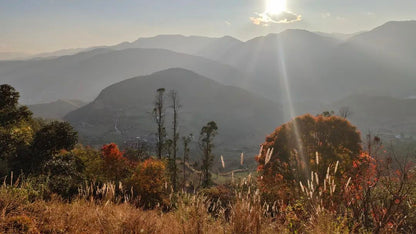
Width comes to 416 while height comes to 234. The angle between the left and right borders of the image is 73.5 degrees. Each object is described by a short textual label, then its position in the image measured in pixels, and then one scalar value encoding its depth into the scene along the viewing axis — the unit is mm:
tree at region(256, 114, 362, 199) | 23438
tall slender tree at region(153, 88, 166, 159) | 38125
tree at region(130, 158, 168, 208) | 18703
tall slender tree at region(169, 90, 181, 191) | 33888
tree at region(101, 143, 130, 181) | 24894
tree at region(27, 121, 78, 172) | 17953
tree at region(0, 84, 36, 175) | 16422
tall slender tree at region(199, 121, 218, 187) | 38178
